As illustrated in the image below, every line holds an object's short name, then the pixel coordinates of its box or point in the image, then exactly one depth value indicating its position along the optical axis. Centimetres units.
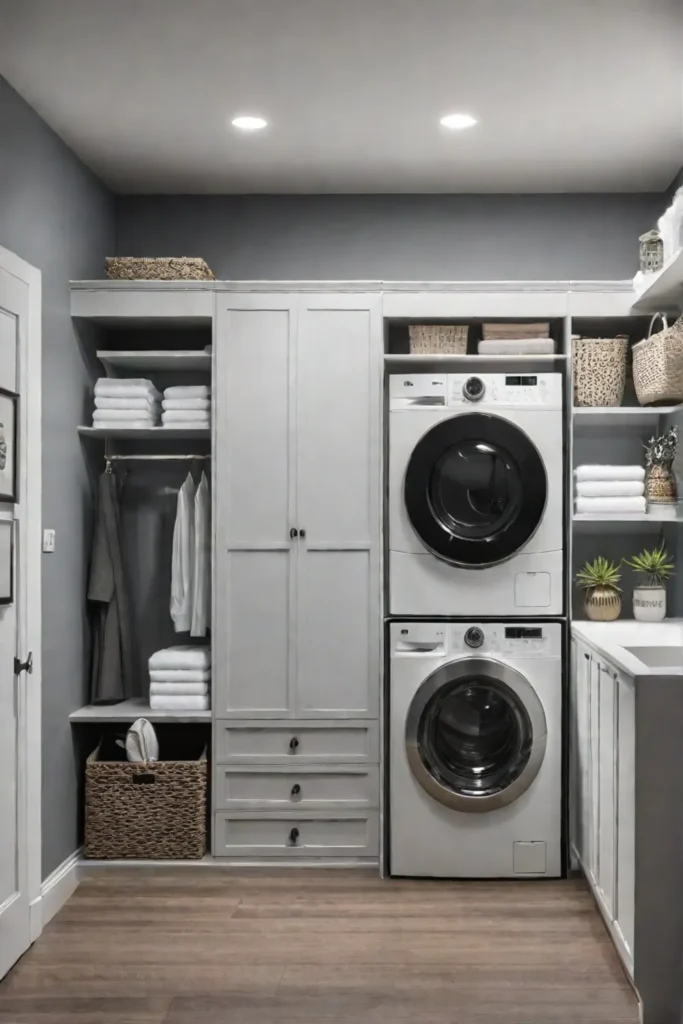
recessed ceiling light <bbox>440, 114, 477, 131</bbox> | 339
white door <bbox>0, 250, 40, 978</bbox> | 295
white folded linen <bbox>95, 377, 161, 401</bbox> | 382
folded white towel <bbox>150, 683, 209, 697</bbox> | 377
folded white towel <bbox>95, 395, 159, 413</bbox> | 381
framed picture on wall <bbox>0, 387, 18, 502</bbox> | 296
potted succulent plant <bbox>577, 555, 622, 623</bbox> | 383
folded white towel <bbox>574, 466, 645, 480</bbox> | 370
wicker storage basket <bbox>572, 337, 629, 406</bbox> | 377
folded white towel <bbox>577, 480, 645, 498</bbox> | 370
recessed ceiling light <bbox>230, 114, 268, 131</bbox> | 342
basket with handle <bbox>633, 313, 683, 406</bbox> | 343
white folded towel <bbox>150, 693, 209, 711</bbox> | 377
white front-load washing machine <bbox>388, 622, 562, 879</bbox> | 360
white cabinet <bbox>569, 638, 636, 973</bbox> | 266
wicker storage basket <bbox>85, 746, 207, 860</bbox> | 370
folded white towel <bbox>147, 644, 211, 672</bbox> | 377
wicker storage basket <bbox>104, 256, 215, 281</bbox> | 382
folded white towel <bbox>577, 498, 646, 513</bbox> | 369
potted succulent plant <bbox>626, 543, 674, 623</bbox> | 381
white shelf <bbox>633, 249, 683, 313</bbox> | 323
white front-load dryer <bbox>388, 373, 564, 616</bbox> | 363
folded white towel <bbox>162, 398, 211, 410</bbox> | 383
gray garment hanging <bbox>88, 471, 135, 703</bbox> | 382
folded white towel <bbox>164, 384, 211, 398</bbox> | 384
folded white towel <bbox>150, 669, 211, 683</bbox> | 377
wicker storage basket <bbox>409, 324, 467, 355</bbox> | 380
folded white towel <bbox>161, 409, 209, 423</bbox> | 384
